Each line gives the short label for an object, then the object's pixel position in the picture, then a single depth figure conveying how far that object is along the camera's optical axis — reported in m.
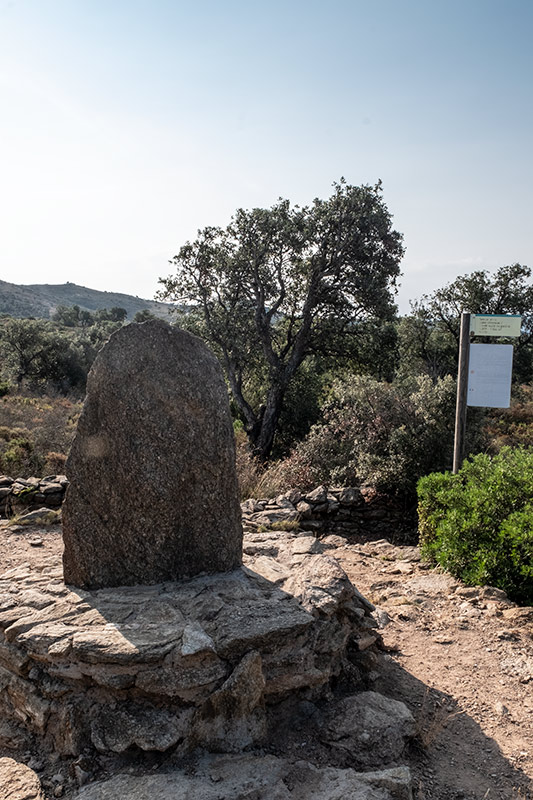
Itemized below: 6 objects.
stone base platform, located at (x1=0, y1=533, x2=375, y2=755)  3.00
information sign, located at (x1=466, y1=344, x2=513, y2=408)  6.74
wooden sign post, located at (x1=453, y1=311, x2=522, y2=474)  6.73
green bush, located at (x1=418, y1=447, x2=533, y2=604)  5.02
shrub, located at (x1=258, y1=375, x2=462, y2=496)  8.93
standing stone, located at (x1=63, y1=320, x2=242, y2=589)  3.81
